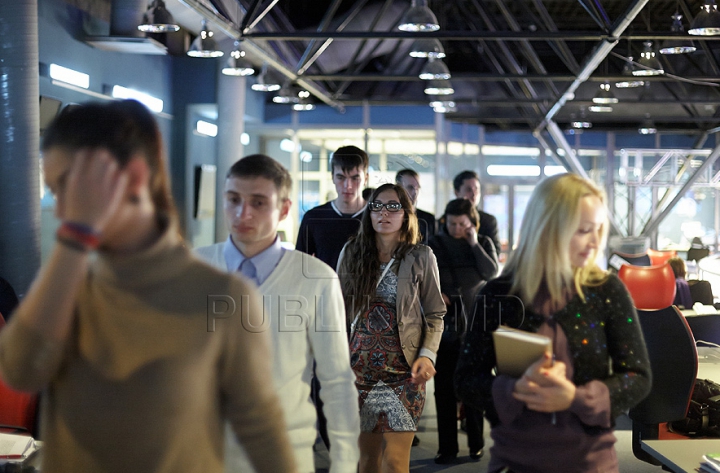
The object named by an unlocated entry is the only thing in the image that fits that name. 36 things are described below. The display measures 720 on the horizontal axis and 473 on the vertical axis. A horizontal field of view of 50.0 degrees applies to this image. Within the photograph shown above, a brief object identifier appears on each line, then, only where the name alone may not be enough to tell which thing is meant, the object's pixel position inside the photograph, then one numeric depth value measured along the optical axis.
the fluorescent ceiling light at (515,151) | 20.62
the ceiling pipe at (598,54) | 6.71
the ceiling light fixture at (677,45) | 8.60
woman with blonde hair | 1.65
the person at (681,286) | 6.40
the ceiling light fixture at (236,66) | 8.43
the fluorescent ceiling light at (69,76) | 7.77
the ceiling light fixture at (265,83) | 10.12
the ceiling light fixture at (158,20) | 6.84
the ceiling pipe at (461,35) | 7.54
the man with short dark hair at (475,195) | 5.16
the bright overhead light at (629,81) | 10.41
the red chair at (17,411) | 2.43
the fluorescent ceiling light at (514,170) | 20.53
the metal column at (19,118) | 4.23
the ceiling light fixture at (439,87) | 10.86
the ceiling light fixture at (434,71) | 9.41
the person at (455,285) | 4.34
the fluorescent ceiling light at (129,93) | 9.14
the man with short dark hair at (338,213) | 3.02
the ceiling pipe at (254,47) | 6.33
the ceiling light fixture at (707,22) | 7.09
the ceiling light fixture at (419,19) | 6.75
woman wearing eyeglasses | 2.92
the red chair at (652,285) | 6.10
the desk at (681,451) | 2.22
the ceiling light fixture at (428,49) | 8.09
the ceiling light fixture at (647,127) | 18.12
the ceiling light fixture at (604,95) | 11.63
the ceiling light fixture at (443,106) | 14.11
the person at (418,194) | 4.05
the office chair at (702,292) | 6.69
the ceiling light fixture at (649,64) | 9.52
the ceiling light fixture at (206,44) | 7.54
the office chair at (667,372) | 3.42
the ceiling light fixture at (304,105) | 12.33
